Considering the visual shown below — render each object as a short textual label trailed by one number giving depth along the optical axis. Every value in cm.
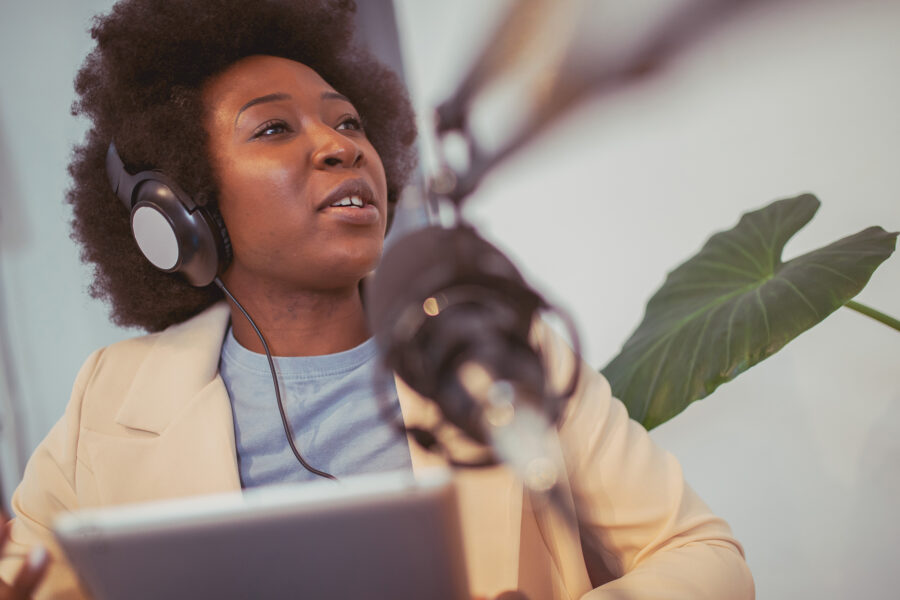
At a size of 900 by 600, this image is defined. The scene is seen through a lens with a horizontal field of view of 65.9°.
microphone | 42
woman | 84
